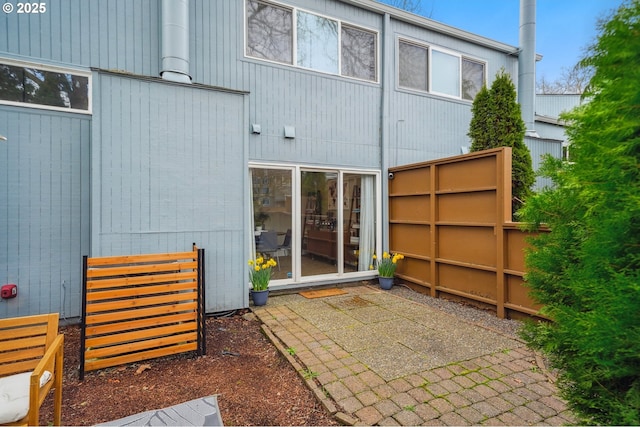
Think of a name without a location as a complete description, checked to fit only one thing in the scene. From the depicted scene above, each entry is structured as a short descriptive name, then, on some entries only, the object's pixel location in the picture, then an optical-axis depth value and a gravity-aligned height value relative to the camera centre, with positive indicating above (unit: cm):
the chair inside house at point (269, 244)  514 -53
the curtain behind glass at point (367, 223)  599 -22
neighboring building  1132 +394
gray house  370 +101
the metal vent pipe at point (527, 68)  736 +340
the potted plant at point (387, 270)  557 -105
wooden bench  184 -94
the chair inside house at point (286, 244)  529 -54
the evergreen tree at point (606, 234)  115 -9
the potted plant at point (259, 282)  457 -102
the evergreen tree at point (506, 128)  476 +130
